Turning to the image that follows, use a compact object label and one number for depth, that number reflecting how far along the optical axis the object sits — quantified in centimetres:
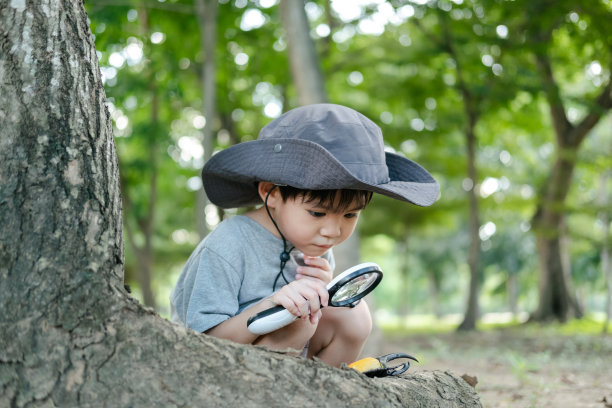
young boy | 217
